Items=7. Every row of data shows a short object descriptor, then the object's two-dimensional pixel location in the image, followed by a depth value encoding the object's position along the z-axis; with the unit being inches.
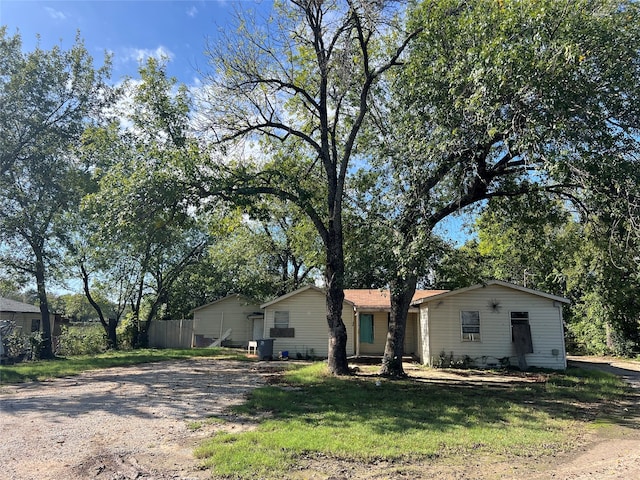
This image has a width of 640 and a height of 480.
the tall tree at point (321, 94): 490.3
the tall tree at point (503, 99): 299.7
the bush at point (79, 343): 909.2
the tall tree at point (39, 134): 673.6
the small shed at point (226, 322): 1111.0
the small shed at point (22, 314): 1001.8
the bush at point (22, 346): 705.0
